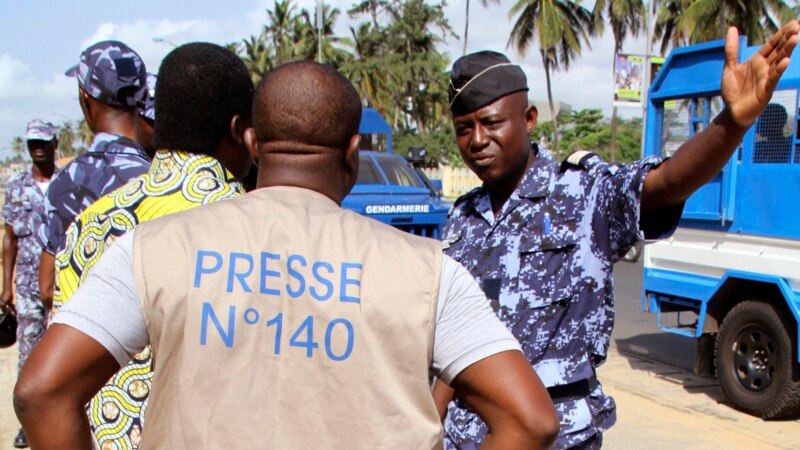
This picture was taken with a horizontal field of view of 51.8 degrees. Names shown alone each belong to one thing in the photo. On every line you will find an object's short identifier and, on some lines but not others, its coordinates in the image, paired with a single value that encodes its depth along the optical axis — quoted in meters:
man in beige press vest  1.30
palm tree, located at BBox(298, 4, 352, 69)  45.66
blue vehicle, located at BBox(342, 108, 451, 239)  8.66
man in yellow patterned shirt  1.92
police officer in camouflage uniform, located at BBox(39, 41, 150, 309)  2.45
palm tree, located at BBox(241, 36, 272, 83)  49.41
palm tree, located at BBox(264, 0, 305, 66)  48.25
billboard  24.94
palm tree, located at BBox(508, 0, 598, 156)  34.72
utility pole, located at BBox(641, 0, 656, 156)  28.62
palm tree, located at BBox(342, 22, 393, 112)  43.97
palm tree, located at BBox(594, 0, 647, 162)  32.31
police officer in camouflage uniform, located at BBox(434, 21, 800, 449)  2.19
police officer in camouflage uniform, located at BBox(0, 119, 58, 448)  4.75
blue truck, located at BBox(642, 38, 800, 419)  5.47
